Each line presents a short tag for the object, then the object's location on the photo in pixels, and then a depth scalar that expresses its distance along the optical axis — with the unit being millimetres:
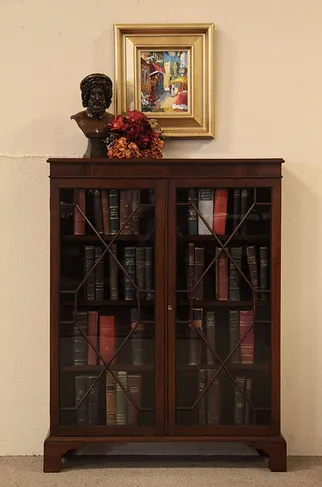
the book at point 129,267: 2768
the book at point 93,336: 2787
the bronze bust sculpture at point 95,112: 2850
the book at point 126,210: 2756
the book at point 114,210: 2758
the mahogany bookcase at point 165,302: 2750
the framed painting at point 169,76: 3023
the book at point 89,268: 2762
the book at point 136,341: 2785
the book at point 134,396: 2803
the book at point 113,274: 2758
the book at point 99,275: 2760
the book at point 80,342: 2783
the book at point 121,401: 2799
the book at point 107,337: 2787
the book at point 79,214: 2750
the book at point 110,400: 2795
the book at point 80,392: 2795
